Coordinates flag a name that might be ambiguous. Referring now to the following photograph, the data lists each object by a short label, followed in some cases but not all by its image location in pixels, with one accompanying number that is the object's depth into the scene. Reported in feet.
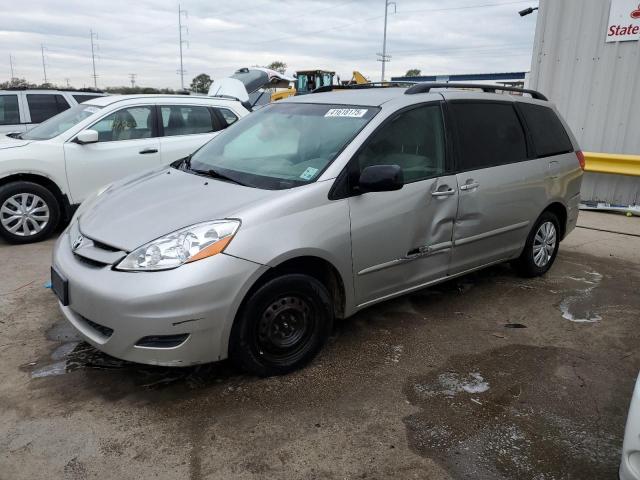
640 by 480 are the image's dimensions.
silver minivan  8.86
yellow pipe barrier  25.40
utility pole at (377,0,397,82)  188.69
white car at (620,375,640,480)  6.24
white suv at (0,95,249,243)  19.10
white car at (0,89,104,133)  27.63
